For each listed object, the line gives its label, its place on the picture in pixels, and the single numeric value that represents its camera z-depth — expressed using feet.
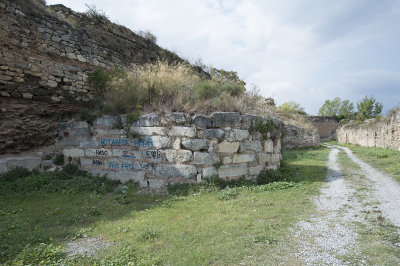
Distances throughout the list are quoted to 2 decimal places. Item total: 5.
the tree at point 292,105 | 142.24
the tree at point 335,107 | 168.74
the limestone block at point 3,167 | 20.59
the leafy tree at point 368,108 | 136.49
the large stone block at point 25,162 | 21.21
